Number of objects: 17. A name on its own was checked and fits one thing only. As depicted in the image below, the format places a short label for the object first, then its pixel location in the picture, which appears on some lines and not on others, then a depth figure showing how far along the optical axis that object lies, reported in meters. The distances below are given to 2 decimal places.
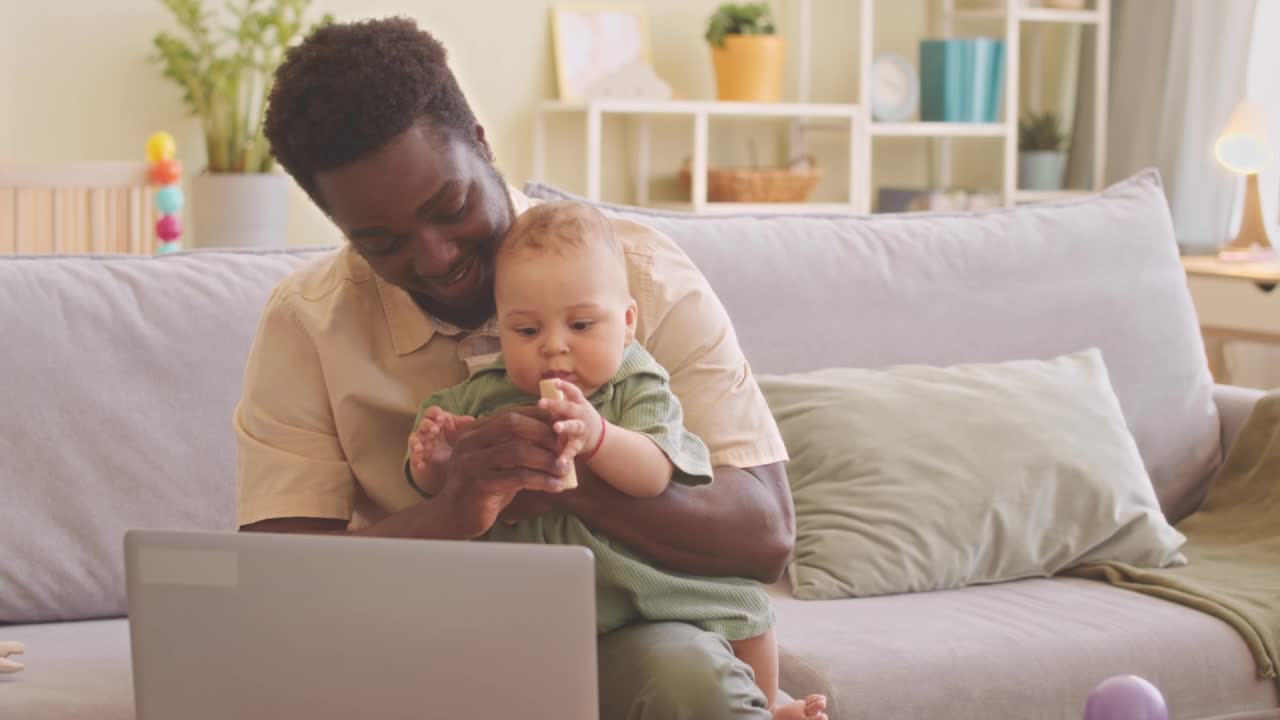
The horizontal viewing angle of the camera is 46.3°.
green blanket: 1.81
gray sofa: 1.64
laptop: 0.96
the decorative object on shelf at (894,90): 4.59
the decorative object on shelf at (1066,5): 4.48
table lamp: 3.53
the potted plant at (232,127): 3.83
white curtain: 4.06
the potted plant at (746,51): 4.31
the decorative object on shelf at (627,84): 4.29
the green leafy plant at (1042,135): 4.69
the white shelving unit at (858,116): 4.23
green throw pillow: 1.91
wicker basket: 4.23
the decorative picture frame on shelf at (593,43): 4.38
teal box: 4.47
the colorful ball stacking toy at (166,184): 3.19
